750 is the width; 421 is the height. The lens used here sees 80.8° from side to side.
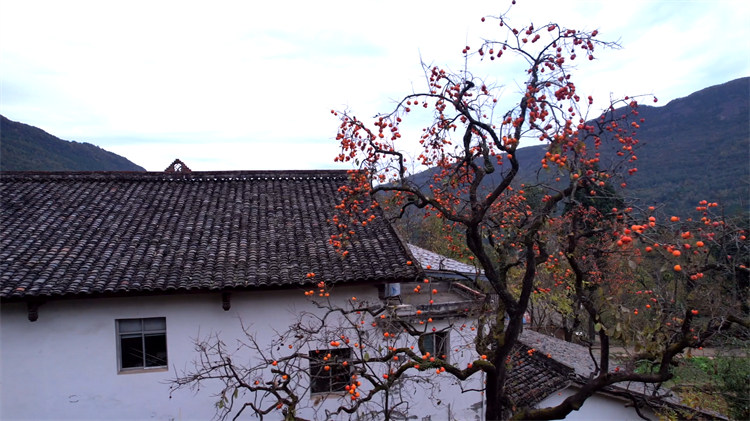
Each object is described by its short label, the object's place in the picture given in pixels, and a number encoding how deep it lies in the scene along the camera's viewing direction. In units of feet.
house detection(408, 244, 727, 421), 26.91
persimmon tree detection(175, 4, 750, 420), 12.83
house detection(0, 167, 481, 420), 22.33
